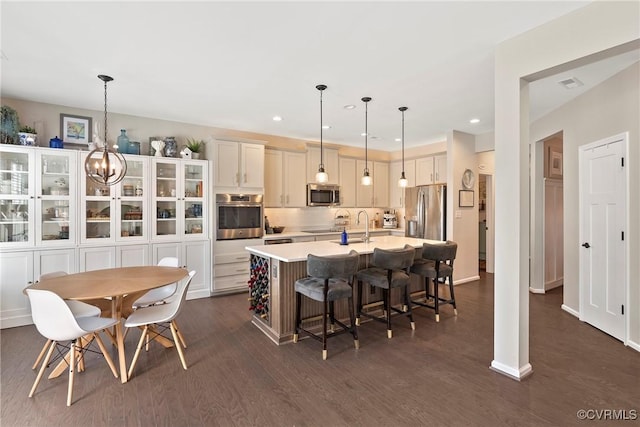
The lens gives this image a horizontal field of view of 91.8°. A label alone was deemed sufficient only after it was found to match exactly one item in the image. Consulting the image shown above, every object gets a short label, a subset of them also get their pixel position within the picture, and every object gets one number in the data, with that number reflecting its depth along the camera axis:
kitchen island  3.16
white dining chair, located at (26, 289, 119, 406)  2.15
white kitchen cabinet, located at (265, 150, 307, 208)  5.52
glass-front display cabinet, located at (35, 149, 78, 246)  3.77
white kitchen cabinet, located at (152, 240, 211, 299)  4.45
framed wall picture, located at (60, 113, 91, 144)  4.03
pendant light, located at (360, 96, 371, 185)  3.80
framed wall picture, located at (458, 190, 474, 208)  5.48
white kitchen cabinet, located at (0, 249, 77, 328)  3.54
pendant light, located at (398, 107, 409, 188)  4.34
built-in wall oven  4.80
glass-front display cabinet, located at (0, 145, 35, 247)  3.59
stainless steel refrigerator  5.52
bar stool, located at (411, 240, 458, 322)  3.68
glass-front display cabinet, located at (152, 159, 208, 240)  4.48
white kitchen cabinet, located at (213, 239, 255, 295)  4.77
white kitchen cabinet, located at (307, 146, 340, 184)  5.90
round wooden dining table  2.36
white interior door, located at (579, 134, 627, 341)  3.15
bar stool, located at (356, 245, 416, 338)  3.17
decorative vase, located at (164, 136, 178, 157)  4.55
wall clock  5.55
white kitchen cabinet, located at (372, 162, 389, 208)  6.86
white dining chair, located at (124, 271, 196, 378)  2.55
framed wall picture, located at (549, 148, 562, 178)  5.22
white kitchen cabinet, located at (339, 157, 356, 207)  6.36
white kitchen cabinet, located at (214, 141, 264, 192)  4.84
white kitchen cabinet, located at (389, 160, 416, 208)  6.40
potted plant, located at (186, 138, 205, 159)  4.74
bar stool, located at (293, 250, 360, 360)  2.77
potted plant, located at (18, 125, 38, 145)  3.65
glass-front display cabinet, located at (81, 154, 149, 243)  4.01
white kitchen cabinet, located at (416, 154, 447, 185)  5.72
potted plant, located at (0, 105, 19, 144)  3.57
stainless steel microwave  5.91
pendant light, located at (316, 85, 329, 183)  3.77
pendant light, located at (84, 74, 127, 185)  3.21
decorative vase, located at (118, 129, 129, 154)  4.25
